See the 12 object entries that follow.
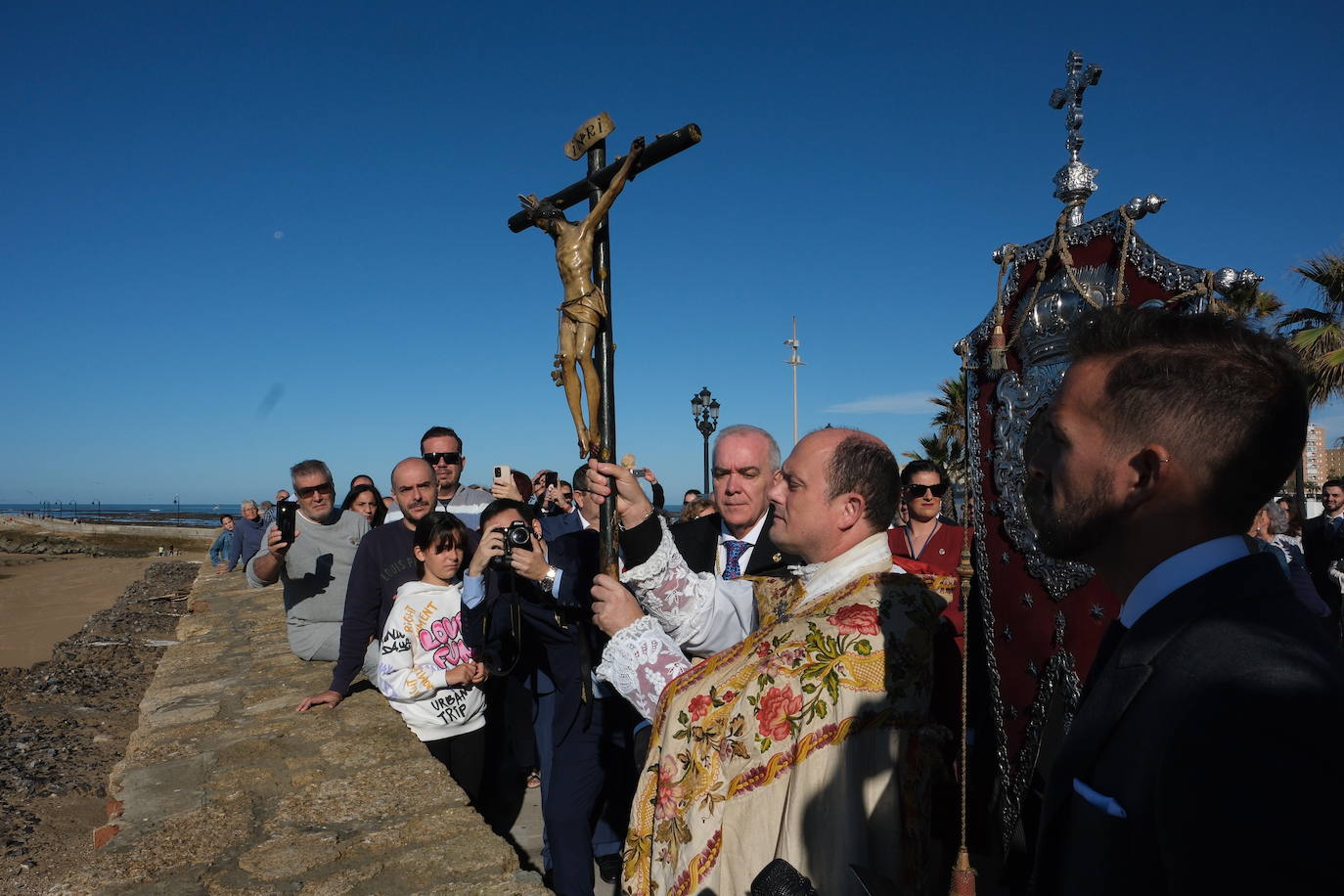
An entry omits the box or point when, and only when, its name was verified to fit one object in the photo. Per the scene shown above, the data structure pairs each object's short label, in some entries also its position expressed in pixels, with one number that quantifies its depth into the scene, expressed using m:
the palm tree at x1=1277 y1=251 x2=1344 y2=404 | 12.45
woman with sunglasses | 4.77
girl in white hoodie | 3.62
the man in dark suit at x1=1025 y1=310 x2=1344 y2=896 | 0.71
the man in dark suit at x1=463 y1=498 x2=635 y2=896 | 3.17
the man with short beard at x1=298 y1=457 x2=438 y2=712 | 3.98
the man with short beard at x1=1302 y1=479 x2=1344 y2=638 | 6.82
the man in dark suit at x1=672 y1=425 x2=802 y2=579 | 3.53
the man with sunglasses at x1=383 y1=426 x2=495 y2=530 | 5.08
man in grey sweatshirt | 4.66
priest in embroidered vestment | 1.70
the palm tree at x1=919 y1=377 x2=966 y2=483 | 19.24
